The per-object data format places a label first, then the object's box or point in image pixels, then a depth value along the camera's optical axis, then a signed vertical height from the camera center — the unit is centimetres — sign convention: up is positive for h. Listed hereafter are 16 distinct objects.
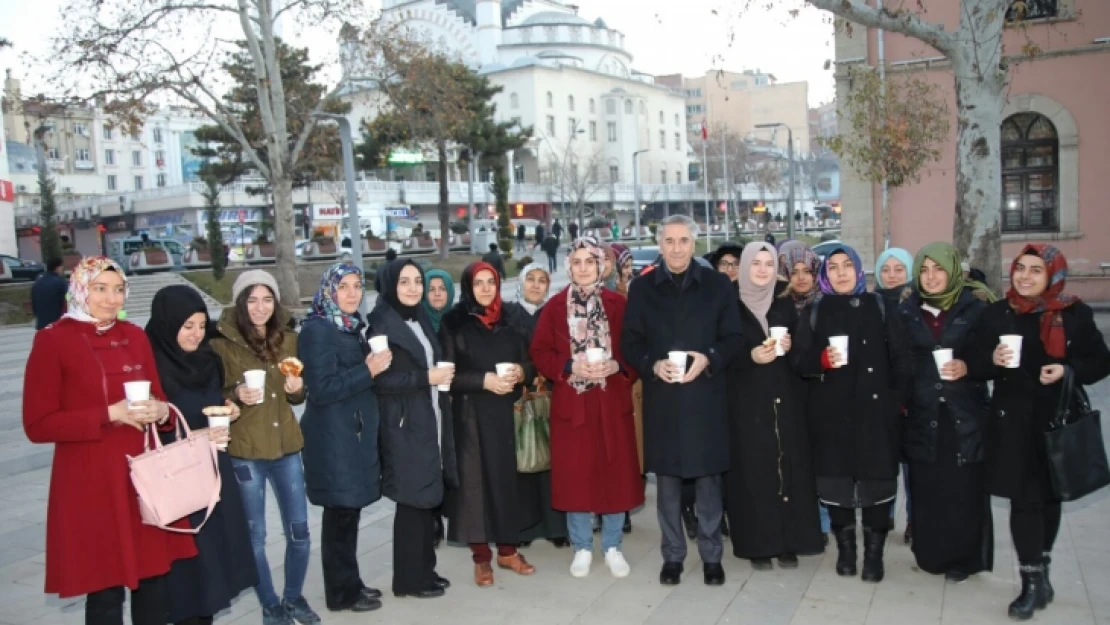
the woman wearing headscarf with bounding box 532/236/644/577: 551 -103
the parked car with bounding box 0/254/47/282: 3462 -27
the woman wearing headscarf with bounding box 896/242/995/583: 514 -117
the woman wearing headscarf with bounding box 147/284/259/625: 420 -80
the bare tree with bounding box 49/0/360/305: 2144 +425
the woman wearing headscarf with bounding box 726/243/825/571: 542 -127
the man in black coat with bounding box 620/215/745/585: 525 -83
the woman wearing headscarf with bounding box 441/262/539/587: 543 -105
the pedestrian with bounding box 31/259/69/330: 1297 -50
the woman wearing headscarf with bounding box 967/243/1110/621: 464 -85
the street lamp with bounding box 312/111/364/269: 1861 +118
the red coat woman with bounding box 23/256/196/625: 376 -74
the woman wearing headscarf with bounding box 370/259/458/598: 508 -95
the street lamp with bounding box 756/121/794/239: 3406 +34
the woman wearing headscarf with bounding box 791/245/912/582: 524 -99
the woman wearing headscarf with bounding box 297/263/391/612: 481 -84
